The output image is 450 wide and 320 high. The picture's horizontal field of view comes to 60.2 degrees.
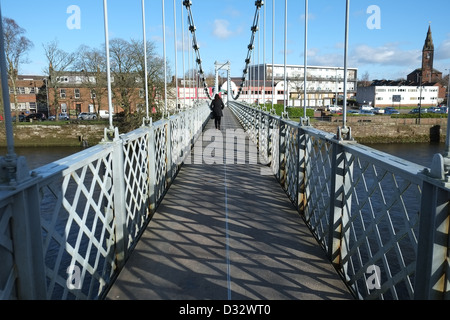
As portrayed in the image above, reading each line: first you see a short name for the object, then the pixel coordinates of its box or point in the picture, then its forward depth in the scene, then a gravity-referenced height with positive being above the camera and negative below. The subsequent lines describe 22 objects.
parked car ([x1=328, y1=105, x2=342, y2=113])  51.36 -0.73
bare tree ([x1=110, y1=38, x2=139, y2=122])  28.86 +2.59
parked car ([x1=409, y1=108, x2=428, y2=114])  47.69 -0.90
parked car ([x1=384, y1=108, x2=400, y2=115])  49.97 -1.00
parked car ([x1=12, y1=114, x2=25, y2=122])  42.65 -1.26
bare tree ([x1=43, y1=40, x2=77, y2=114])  34.44 +3.28
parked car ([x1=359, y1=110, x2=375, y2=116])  50.81 -1.10
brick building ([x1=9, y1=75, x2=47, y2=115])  47.59 +1.28
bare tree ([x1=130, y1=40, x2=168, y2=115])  28.47 +2.74
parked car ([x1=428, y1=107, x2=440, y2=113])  46.96 -0.77
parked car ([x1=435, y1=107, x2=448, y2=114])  44.44 -0.81
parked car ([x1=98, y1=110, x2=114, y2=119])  45.38 -0.97
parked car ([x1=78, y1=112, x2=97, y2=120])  42.13 -1.09
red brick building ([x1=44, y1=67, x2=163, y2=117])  30.09 +1.17
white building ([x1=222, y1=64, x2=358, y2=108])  64.81 +3.44
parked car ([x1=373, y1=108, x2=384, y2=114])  50.08 -0.98
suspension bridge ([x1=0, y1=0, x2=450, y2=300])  1.66 -1.01
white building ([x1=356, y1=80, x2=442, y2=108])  61.62 +1.49
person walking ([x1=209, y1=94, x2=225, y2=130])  13.03 -0.07
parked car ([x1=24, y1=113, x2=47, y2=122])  42.88 -1.16
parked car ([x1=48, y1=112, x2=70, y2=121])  42.53 -1.20
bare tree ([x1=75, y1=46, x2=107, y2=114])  31.91 +2.98
